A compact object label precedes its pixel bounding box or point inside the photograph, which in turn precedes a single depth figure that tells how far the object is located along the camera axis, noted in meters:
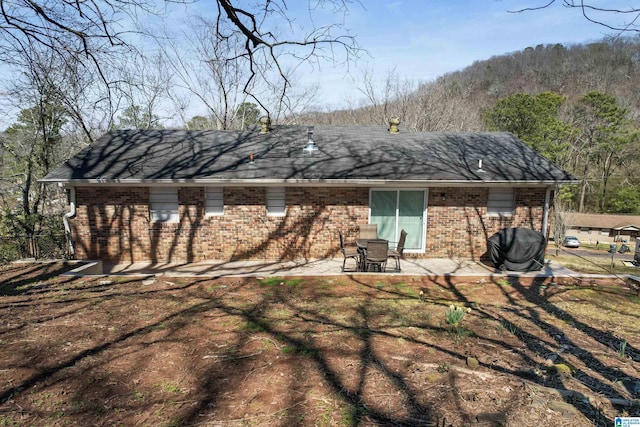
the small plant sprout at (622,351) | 4.53
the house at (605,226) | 37.00
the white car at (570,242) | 31.88
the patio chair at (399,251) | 8.36
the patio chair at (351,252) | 8.55
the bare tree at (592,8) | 3.26
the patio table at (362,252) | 8.34
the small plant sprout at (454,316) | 4.76
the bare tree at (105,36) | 4.04
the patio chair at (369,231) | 9.38
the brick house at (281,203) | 9.32
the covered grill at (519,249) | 8.57
